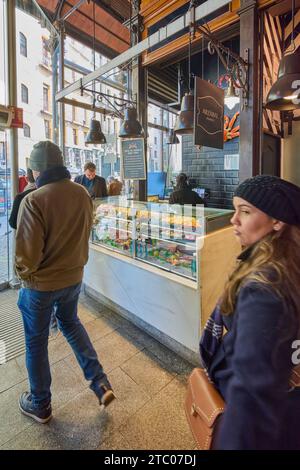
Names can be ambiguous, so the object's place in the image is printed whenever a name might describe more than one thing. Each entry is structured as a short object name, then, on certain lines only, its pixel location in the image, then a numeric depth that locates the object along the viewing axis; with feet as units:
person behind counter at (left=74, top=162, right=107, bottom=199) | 15.21
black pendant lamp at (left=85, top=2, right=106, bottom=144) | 14.70
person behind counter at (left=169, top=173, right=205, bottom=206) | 14.06
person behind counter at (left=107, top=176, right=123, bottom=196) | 18.37
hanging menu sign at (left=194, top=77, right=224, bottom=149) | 8.14
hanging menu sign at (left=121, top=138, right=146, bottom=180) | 11.62
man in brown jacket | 5.52
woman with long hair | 2.42
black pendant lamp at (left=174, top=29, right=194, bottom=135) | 10.06
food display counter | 7.73
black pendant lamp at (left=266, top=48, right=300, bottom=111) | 7.31
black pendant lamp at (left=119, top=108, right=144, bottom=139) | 11.97
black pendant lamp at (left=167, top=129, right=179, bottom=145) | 20.43
